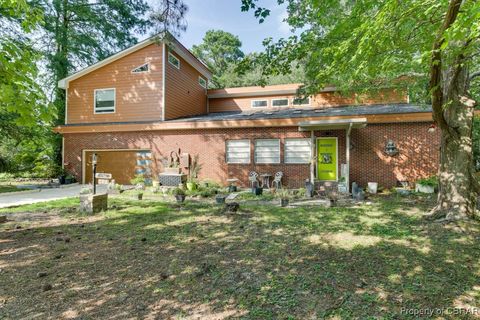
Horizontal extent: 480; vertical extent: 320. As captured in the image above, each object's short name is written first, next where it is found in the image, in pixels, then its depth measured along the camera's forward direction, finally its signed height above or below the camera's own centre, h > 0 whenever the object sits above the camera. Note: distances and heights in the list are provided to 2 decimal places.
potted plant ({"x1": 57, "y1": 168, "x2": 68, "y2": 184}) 13.55 -0.58
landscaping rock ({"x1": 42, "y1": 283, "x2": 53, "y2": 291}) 3.01 -1.40
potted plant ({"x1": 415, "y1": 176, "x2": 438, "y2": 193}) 9.55 -0.83
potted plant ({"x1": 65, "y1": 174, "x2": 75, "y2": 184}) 13.77 -0.79
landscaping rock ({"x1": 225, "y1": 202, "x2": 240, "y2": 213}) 6.98 -1.16
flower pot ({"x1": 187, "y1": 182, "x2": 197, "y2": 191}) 10.72 -0.93
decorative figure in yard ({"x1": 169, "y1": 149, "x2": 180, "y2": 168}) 12.74 +0.21
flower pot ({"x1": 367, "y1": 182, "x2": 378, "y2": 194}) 10.19 -0.97
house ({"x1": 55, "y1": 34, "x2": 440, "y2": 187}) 10.60 +1.45
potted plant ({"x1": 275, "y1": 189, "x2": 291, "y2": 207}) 7.98 -1.11
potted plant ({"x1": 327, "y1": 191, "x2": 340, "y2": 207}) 7.83 -1.09
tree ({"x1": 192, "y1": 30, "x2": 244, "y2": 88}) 41.91 +18.00
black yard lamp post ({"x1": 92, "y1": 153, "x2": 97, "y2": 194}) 7.62 -0.08
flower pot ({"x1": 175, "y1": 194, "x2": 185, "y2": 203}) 8.55 -1.09
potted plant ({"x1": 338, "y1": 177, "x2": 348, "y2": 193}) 9.81 -0.88
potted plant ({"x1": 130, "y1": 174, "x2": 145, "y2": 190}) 11.86 -0.87
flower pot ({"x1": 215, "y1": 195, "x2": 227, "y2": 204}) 8.44 -1.17
